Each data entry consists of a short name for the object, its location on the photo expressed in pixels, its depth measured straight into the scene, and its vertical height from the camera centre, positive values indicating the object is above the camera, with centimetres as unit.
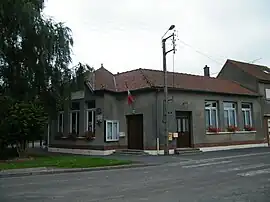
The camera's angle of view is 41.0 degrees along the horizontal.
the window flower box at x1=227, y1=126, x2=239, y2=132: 2753 +24
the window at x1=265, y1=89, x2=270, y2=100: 3151 +330
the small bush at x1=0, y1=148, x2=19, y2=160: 2112 -113
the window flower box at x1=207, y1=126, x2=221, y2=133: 2627 +17
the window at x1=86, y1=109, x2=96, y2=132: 2579 +102
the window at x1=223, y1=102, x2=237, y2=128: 2783 +142
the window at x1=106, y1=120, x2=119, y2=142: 2458 +23
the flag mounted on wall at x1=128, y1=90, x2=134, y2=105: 2445 +232
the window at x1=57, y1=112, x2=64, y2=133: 2869 +88
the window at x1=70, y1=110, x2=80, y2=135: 2718 +91
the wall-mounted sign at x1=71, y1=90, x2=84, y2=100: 2659 +288
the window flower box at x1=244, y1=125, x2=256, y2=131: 2898 +31
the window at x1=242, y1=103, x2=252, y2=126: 2944 +147
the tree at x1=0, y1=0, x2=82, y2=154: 1983 +395
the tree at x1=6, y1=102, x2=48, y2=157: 1972 +68
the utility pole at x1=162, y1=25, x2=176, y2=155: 2266 +157
